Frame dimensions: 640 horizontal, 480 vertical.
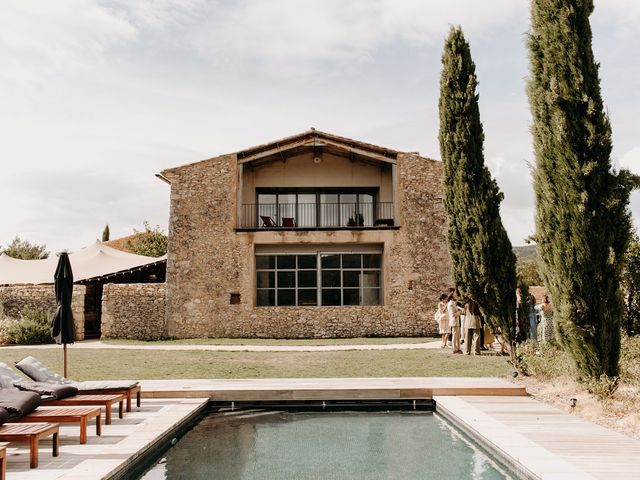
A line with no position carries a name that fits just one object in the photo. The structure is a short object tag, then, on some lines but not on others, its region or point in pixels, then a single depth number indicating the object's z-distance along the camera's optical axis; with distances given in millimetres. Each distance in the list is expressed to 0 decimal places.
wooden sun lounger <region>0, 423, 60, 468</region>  5062
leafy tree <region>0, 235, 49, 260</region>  55188
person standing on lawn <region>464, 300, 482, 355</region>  15127
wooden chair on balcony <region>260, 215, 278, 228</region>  24266
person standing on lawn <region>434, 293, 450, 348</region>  17938
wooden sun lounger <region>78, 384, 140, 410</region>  7684
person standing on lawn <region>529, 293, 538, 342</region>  16203
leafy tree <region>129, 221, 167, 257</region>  42375
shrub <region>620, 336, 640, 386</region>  9164
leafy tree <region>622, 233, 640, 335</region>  17391
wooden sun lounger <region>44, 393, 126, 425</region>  6945
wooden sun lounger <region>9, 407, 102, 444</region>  5953
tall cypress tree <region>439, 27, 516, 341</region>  13500
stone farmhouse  22672
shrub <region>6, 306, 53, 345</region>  20875
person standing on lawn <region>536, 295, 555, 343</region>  15273
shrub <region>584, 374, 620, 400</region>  8125
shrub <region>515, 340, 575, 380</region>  10000
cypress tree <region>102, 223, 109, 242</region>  47172
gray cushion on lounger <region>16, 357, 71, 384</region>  7754
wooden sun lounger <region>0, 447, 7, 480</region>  4578
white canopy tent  24250
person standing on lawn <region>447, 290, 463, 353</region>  15992
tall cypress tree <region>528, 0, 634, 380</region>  8609
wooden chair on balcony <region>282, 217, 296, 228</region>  24188
